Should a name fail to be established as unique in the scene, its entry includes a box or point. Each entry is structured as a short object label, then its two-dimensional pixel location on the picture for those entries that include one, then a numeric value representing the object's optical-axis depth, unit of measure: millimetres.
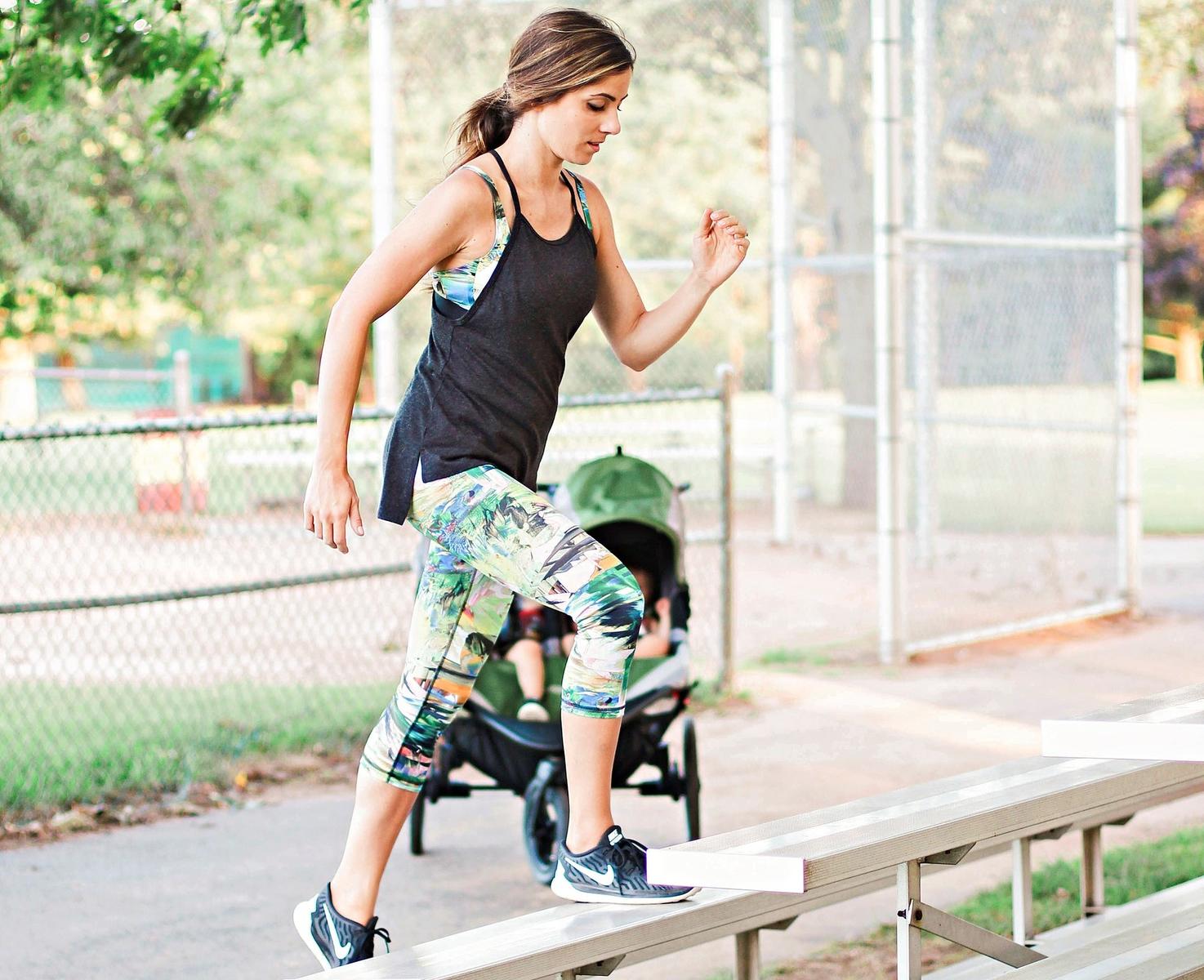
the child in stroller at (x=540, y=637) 10758
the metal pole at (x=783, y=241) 26375
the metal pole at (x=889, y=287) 16531
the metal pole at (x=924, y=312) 21047
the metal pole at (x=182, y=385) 31594
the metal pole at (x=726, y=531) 15375
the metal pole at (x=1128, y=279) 19734
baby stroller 10180
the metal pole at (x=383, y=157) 21422
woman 6211
